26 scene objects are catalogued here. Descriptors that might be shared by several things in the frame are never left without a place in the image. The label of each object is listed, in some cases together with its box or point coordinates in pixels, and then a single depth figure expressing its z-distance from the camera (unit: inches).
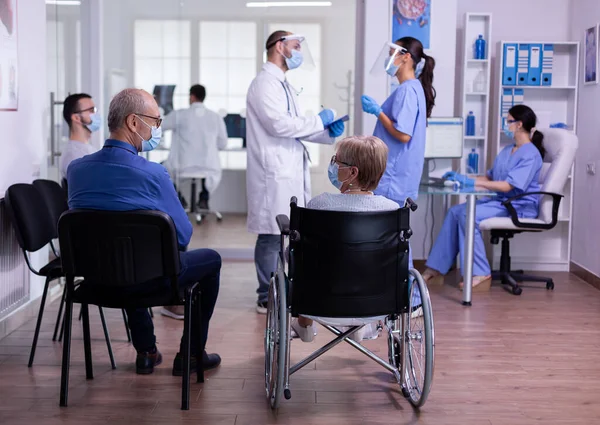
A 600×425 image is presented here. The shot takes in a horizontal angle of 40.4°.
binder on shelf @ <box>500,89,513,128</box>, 242.5
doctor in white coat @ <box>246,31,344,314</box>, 175.0
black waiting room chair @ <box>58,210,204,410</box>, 111.3
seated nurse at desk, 213.8
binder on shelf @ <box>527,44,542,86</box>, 238.8
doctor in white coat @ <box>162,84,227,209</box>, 250.2
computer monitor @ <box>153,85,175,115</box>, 249.0
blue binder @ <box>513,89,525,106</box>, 243.0
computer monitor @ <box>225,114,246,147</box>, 254.7
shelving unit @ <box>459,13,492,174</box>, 240.7
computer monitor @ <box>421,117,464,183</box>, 216.1
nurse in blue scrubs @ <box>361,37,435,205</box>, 169.0
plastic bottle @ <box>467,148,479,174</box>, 245.0
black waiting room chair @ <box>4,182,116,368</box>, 141.2
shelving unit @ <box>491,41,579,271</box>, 244.7
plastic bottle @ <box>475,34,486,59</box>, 240.1
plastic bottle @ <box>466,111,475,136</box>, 244.2
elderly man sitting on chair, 115.6
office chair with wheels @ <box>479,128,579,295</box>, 211.0
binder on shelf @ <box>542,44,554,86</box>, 239.3
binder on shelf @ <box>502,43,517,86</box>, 239.8
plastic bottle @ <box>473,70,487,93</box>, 244.4
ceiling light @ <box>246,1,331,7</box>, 243.4
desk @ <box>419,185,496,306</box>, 191.3
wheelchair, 111.8
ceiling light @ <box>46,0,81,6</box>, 199.6
